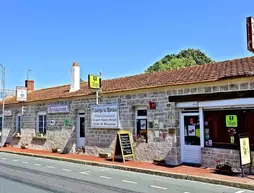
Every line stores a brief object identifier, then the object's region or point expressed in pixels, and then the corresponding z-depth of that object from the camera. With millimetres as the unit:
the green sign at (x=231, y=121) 9844
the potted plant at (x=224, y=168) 9188
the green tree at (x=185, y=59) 33938
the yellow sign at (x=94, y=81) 13766
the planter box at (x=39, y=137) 17562
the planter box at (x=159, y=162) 11434
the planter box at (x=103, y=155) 13453
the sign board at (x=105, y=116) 13305
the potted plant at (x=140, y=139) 12447
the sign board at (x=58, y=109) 16084
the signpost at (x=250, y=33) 9703
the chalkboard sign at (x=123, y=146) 12148
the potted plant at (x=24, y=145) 18923
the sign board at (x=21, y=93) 18891
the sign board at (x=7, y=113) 20912
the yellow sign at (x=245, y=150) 8776
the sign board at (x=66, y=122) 15984
